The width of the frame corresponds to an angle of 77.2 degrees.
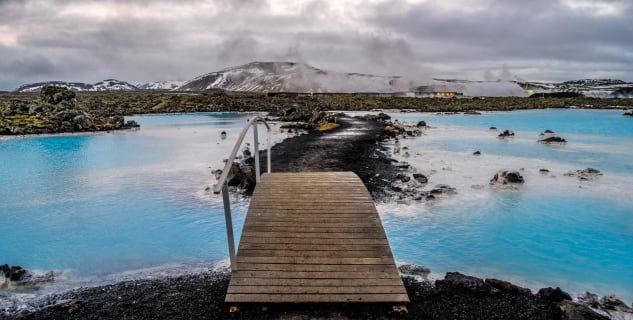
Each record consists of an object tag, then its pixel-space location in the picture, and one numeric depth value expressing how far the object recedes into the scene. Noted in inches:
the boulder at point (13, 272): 294.7
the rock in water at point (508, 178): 625.3
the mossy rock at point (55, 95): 1355.8
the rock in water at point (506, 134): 1211.3
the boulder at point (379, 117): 1617.0
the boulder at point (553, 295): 251.8
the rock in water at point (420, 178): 593.9
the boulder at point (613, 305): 256.7
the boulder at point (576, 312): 213.3
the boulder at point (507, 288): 258.7
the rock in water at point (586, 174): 680.7
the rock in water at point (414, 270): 304.2
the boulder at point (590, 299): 263.3
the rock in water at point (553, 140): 1118.4
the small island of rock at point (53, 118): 1206.3
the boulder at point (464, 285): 253.1
